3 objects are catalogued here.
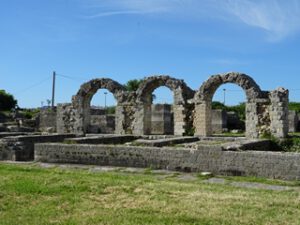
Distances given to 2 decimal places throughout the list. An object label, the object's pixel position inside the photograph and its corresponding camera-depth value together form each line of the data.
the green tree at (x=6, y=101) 66.06
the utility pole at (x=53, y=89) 46.14
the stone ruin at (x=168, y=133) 11.32
